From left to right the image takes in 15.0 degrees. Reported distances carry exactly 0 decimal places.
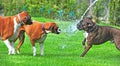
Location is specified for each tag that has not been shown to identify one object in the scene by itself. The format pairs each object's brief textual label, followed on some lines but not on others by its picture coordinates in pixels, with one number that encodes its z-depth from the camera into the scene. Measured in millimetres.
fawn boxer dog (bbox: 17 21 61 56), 11867
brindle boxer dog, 12039
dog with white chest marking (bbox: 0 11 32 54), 11875
